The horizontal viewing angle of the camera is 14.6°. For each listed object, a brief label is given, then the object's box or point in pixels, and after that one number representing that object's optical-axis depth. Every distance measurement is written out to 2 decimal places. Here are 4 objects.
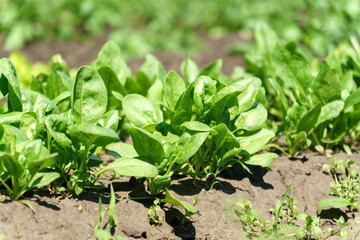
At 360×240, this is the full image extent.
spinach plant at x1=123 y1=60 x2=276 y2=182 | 1.83
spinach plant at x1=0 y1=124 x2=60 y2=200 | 1.73
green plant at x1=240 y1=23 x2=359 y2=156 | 1.94
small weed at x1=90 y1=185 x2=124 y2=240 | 1.71
